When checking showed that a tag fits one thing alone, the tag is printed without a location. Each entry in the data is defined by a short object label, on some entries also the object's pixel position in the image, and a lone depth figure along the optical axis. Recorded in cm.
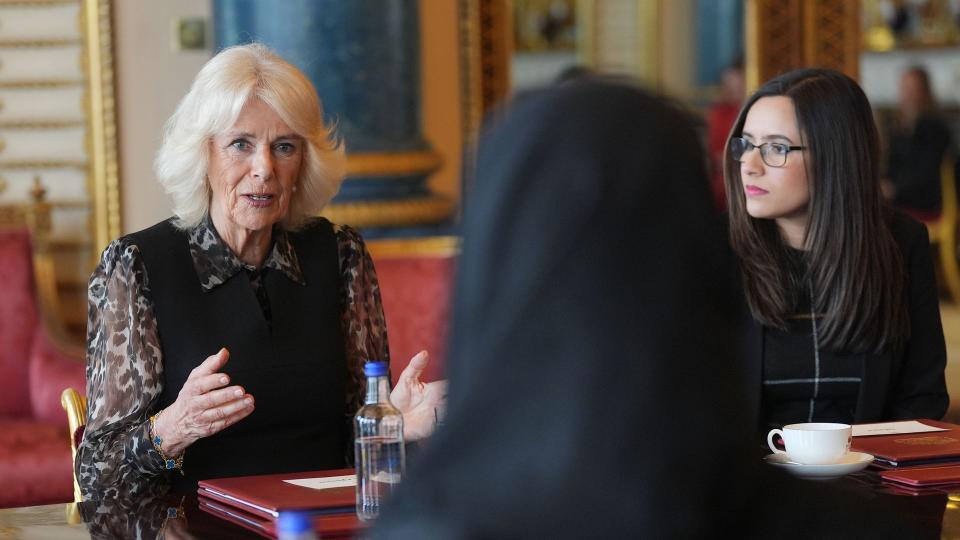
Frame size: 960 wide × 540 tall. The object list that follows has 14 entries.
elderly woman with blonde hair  446
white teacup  365
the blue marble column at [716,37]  1426
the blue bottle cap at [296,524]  167
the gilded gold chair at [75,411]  469
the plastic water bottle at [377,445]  333
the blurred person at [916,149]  1658
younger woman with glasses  484
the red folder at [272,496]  331
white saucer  361
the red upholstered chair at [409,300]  667
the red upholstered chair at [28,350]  884
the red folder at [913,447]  380
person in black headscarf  141
